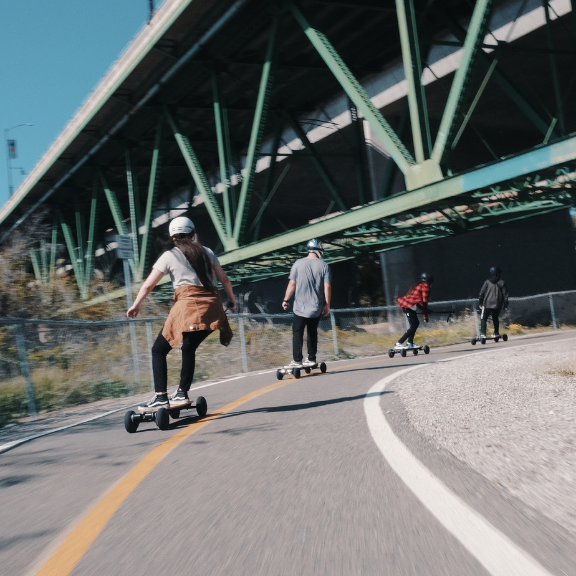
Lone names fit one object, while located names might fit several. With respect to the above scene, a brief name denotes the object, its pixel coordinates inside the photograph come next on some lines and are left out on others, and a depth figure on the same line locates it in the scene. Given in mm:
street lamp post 40419
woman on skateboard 6156
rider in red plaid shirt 14383
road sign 14603
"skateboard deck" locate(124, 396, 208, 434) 5926
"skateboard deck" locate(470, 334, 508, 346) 16922
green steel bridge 13688
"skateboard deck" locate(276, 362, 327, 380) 10281
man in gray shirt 10359
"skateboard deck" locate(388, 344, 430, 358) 14441
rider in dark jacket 17453
